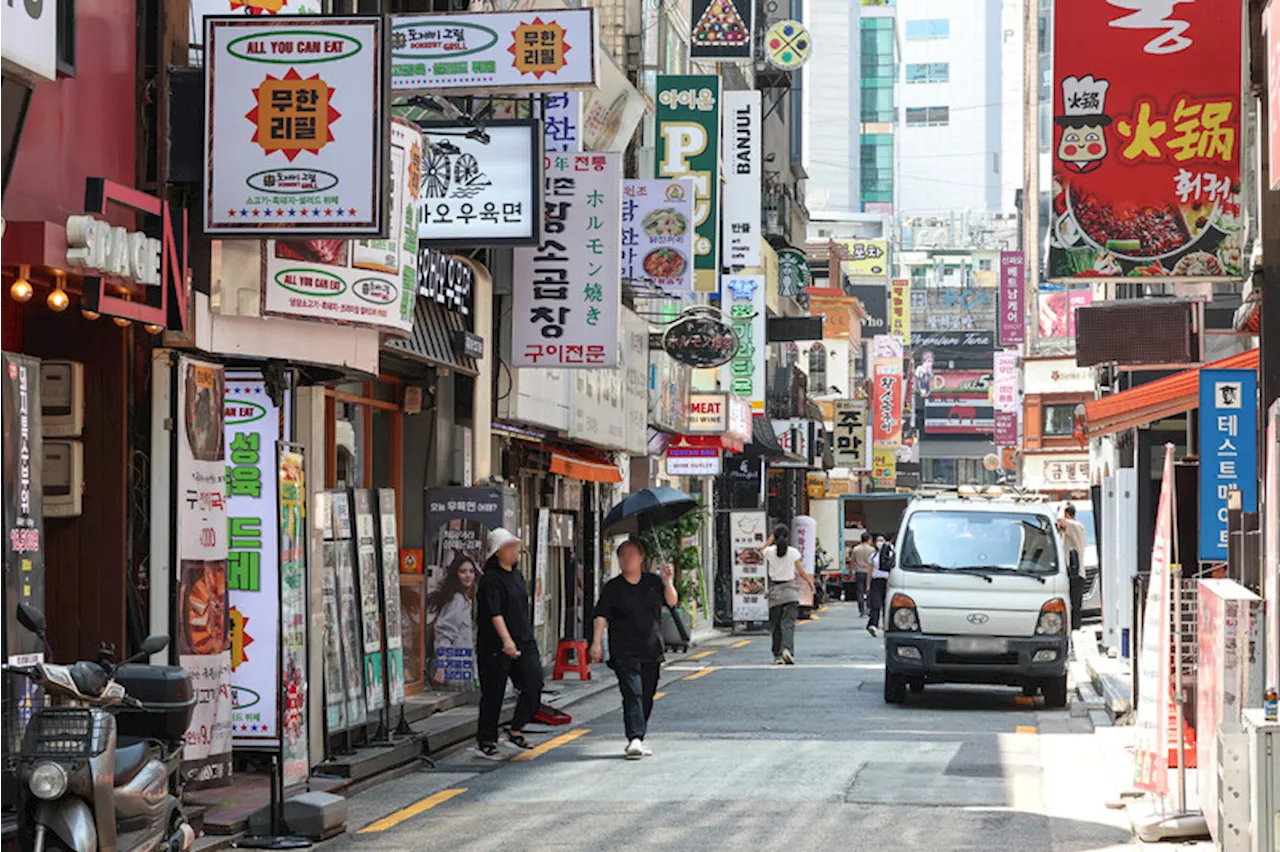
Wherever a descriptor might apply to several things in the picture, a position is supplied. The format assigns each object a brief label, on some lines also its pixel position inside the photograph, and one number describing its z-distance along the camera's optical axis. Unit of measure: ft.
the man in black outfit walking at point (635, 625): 56.08
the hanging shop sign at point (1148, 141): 52.21
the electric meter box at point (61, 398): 42.45
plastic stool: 81.82
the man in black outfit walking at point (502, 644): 55.31
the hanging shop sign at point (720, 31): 143.84
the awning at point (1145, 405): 65.05
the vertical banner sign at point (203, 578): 44.83
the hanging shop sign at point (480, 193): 63.82
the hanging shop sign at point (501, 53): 55.42
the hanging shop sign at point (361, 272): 47.98
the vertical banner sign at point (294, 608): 44.34
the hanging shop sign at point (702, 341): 110.83
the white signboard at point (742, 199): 137.28
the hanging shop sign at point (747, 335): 141.59
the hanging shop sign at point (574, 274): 77.05
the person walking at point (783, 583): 91.97
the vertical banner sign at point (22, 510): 34.83
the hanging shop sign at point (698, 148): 113.70
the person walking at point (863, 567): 146.61
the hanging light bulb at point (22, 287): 38.14
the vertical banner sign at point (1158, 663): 38.86
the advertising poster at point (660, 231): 95.04
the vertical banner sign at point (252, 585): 46.78
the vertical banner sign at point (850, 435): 248.32
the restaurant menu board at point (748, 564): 126.31
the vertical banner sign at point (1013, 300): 322.55
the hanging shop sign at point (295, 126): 44.21
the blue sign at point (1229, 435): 52.75
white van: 71.00
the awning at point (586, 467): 89.20
